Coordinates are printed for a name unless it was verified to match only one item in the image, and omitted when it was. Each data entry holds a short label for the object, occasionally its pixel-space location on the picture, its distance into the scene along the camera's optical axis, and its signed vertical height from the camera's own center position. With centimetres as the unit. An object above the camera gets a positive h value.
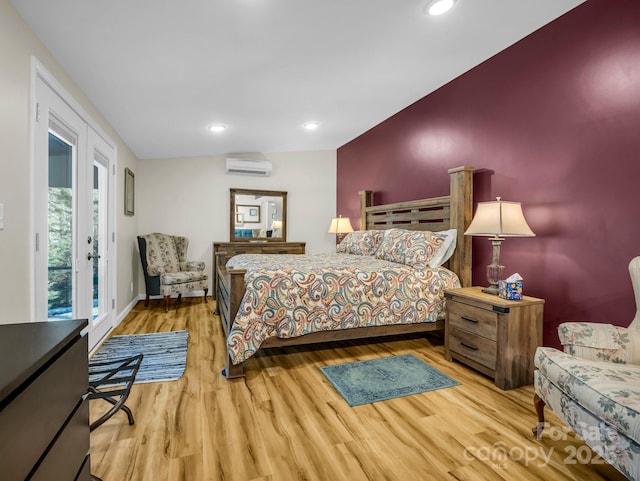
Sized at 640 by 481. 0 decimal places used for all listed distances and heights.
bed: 238 -45
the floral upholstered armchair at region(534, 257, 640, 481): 116 -60
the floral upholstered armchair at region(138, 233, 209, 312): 430 -47
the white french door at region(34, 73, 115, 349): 194 +14
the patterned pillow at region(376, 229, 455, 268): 300 -9
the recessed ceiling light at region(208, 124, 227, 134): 388 +133
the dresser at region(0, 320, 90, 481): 64 -40
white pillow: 298 -12
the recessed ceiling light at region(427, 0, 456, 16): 208 +153
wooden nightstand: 218 -69
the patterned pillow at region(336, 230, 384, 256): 389 -6
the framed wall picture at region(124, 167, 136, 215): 406 +57
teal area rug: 215 -103
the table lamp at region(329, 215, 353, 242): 497 +18
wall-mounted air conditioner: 521 +115
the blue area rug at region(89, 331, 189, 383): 243 -103
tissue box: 225 -36
